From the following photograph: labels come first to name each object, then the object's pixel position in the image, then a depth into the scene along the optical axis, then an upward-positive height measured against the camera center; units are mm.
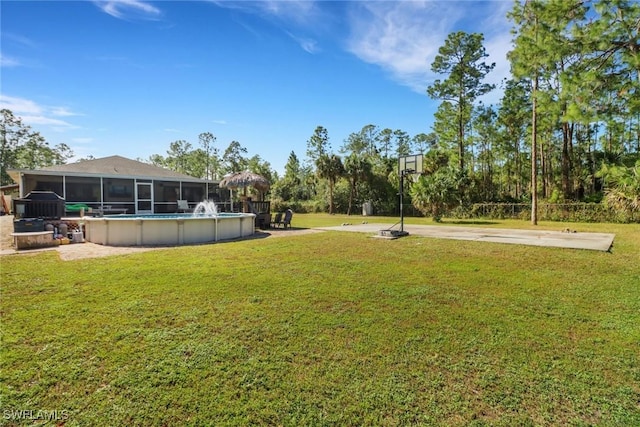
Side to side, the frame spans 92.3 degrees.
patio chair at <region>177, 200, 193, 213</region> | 19477 -54
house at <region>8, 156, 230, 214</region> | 16375 +1235
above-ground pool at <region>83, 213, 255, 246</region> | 8250 -714
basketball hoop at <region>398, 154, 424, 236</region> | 11250 +1452
